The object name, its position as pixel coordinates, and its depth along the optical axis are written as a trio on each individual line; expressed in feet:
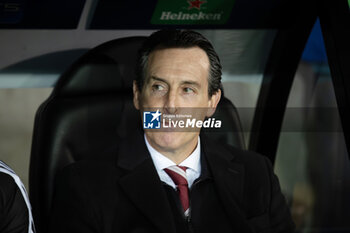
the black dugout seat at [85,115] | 23.01
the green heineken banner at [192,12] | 23.12
